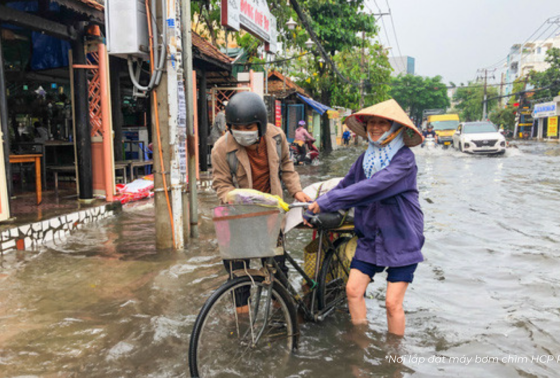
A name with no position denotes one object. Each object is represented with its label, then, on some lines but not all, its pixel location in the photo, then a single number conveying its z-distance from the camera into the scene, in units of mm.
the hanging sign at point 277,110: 19255
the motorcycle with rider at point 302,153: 16688
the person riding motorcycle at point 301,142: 16608
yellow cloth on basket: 2621
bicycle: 2629
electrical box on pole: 4973
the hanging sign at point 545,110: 41906
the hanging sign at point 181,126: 5434
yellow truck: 33594
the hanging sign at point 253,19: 7897
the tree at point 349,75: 26375
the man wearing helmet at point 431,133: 33875
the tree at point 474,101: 78250
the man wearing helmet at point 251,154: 3059
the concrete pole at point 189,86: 5598
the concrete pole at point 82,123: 7535
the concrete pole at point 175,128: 5250
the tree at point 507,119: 58781
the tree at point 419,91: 69062
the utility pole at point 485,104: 64625
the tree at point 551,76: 41622
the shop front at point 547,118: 41409
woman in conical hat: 2961
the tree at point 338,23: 20750
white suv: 21188
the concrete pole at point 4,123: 6254
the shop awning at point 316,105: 24500
